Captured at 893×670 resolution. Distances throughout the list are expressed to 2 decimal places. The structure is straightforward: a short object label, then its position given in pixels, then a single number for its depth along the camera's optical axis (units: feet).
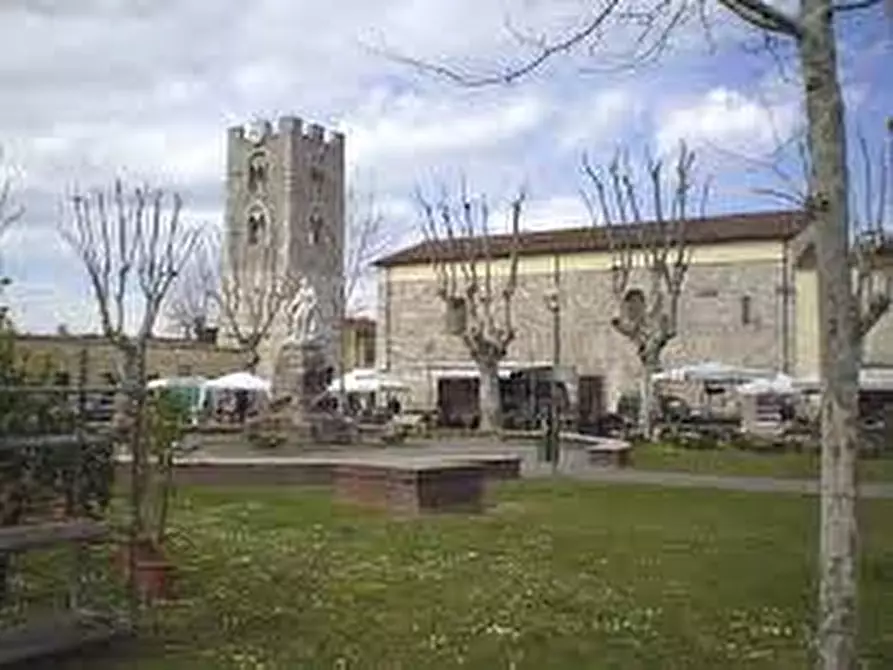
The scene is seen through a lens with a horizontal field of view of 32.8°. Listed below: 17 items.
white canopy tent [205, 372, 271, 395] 165.48
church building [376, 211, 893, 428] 215.31
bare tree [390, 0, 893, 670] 19.65
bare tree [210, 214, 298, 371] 250.37
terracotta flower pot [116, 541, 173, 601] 33.96
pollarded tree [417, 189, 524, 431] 175.52
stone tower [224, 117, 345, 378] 292.40
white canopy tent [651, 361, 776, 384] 179.01
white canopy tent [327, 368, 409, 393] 199.84
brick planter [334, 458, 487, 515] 60.70
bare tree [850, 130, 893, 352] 114.42
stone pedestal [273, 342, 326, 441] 118.21
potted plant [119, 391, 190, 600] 34.19
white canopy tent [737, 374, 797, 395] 173.47
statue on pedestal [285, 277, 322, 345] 126.62
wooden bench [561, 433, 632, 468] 103.40
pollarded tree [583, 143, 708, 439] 162.40
